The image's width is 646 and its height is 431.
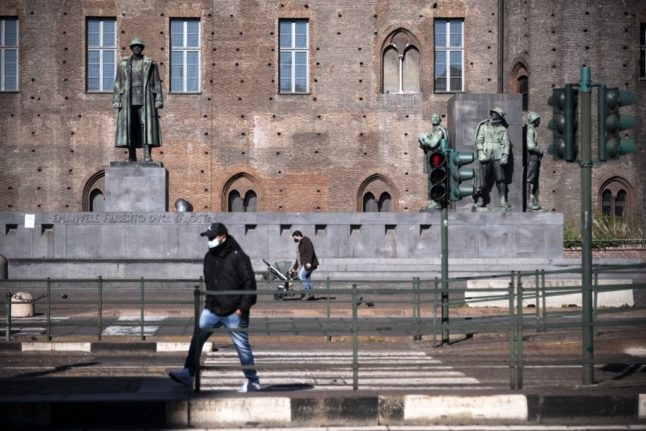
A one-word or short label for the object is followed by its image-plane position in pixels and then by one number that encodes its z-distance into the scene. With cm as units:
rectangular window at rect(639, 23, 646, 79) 4131
